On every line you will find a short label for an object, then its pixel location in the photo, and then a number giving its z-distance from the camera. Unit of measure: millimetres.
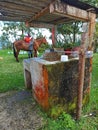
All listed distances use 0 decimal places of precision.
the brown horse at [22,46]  5656
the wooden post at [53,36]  2924
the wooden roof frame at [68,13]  1485
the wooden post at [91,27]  1755
